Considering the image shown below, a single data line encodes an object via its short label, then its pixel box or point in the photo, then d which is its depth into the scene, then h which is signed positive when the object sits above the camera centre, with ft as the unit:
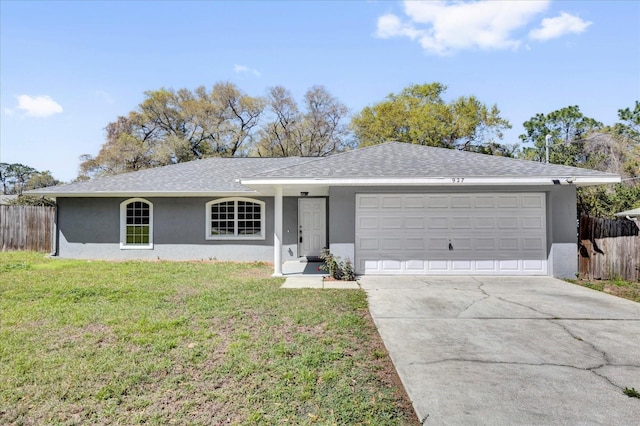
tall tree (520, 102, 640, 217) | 56.34 +17.33
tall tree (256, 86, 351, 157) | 110.01 +28.77
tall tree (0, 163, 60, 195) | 211.82 +24.68
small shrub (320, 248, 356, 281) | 29.91 -4.45
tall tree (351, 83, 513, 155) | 97.35 +26.90
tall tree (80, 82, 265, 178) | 108.99 +29.70
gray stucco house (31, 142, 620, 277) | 29.04 +0.70
